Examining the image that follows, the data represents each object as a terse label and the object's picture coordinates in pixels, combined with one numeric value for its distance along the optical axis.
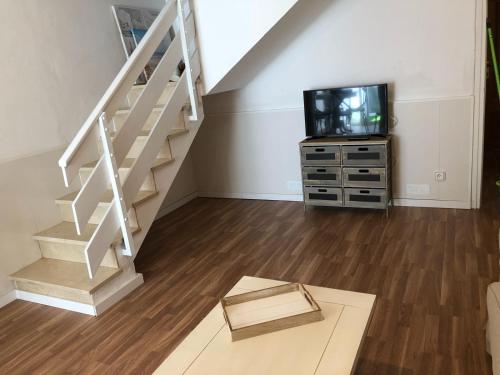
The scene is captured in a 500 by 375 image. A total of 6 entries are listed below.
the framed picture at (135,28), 3.85
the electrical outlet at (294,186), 4.49
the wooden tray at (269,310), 1.55
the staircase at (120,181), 2.58
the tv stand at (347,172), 3.68
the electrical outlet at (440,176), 3.78
